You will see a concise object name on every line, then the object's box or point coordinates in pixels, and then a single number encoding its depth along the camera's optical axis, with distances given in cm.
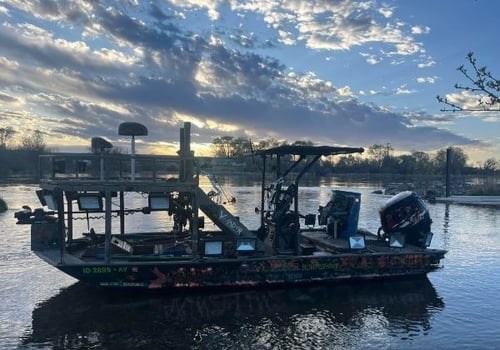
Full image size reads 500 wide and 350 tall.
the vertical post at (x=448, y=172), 4981
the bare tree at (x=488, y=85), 404
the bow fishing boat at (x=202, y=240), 1156
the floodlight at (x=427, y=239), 1496
